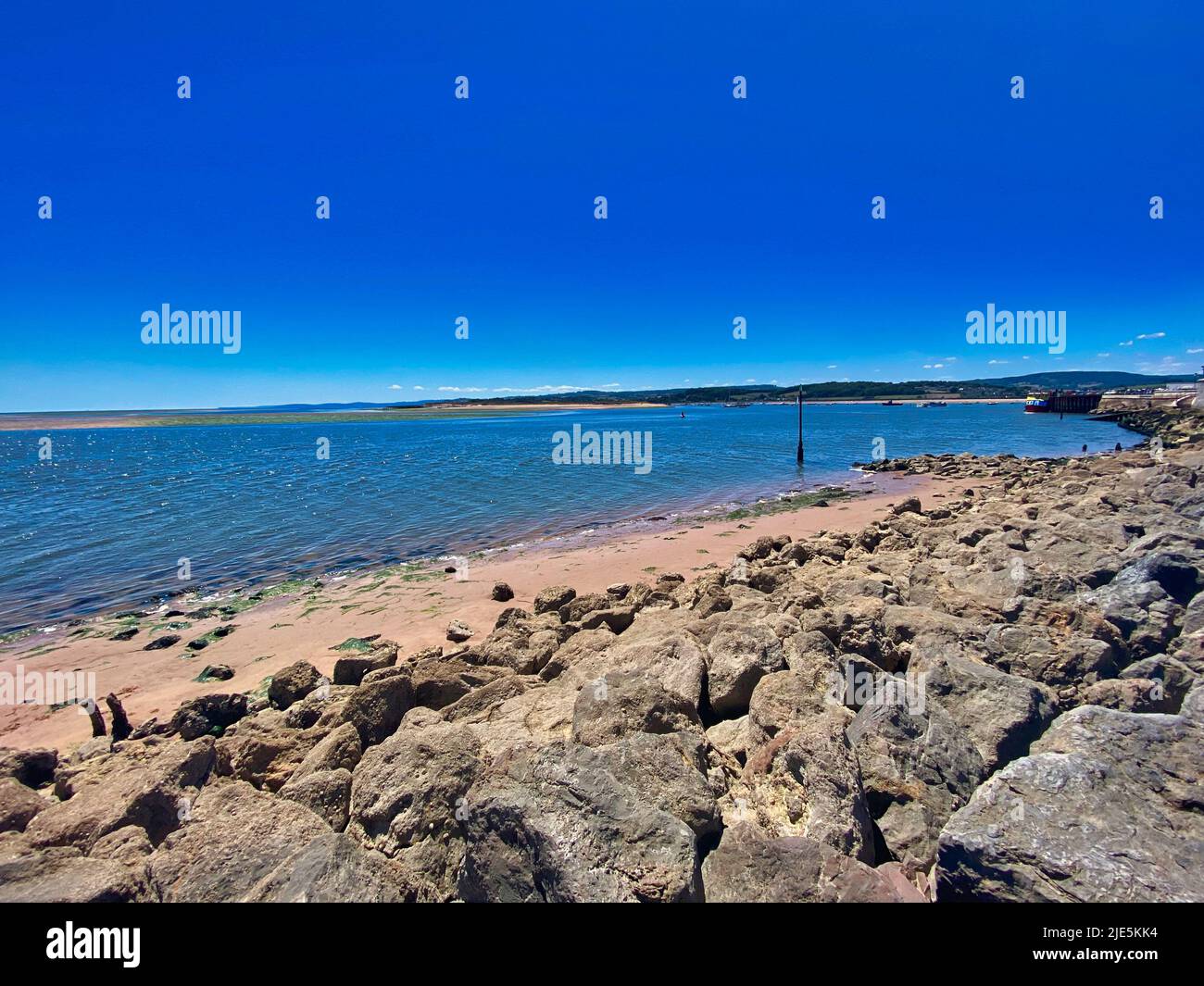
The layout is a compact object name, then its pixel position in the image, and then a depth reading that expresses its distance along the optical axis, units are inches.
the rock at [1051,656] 224.1
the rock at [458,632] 413.4
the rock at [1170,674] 204.2
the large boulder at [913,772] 154.4
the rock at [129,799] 172.4
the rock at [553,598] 434.9
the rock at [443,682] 267.9
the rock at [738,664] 230.1
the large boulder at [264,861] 127.6
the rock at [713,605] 349.7
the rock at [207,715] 283.0
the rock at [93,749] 267.7
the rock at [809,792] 150.3
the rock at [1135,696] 198.7
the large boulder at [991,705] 185.0
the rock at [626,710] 195.5
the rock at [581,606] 404.2
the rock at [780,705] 198.4
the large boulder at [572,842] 127.0
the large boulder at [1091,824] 122.3
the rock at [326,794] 178.9
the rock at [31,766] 230.1
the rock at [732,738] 200.8
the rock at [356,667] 321.7
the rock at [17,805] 184.5
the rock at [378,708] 237.5
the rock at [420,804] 152.2
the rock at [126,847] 154.4
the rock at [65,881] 133.1
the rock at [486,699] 250.2
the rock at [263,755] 218.2
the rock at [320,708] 258.5
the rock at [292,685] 308.5
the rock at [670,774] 151.9
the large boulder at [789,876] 121.7
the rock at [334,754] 209.0
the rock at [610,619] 366.3
